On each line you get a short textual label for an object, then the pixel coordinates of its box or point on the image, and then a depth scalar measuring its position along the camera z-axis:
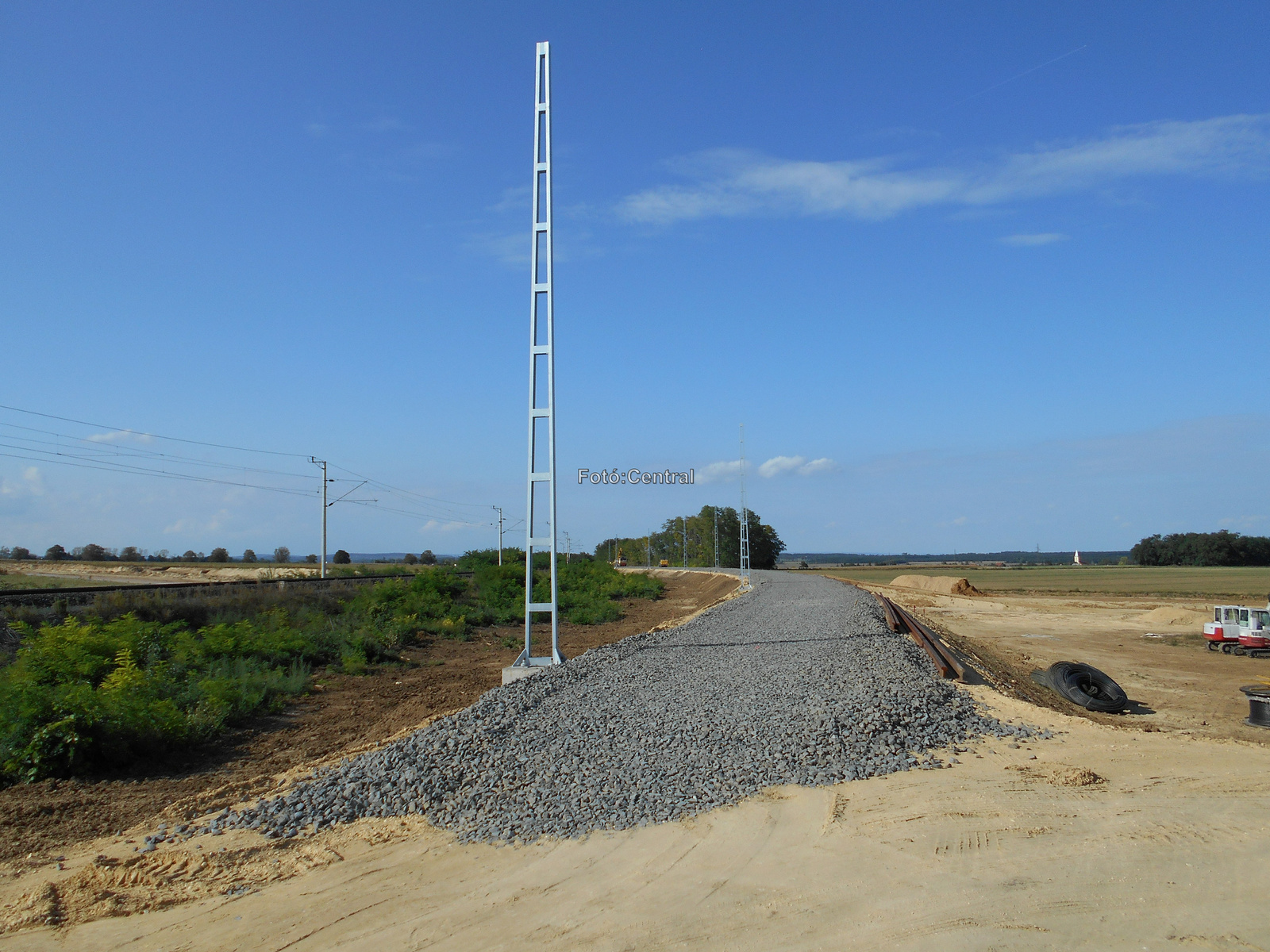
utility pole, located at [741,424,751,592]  39.03
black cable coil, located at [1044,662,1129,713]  15.08
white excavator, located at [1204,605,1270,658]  24.12
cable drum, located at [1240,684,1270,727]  13.23
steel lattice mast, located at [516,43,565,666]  14.05
